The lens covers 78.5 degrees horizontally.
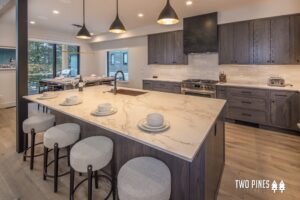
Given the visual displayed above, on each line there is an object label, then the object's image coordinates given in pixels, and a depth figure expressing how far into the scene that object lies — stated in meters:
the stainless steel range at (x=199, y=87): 4.58
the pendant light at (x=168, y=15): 2.41
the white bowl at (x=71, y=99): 2.27
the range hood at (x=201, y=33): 4.64
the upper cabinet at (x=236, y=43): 4.27
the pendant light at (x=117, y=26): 3.11
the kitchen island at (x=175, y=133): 1.27
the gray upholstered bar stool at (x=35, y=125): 2.49
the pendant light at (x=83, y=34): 3.59
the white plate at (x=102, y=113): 1.81
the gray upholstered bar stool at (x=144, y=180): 1.20
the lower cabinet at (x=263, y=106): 3.66
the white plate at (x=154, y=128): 1.38
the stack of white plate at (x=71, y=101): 2.24
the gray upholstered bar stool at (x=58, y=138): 2.03
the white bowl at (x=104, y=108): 1.84
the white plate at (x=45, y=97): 2.65
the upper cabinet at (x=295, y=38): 3.69
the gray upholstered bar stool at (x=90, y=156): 1.59
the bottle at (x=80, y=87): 3.36
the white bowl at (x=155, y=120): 1.42
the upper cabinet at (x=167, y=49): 5.46
